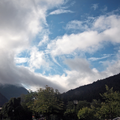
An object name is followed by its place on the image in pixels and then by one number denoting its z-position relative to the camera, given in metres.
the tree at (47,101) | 29.07
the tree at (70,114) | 58.81
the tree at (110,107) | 22.02
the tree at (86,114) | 44.00
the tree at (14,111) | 44.79
